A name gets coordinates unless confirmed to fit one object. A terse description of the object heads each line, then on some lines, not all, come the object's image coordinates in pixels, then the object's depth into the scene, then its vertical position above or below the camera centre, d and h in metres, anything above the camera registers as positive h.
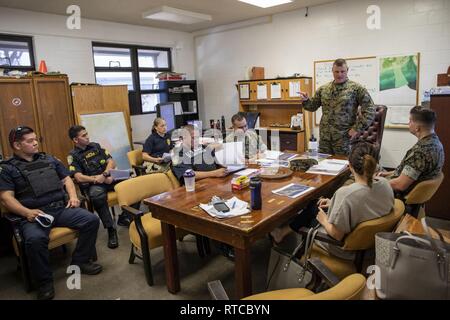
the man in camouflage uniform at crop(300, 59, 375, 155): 3.56 -0.10
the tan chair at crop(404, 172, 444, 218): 2.38 -0.68
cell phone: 2.03 -0.61
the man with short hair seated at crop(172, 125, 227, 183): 2.85 -0.45
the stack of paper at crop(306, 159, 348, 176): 2.83 -0.57
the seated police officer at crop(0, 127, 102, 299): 2.47 -0.72
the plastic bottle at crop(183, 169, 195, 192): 2.46 -0.52
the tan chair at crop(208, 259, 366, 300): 1.14 -0.78
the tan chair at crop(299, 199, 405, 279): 1.78 -0.76
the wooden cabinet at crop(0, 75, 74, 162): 4.13 +0.11
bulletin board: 4.56 +0.29
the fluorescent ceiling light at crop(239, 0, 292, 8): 4.55 +1.45
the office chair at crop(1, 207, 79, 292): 2.52 -0.96
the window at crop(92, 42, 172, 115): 5.85 +0.83
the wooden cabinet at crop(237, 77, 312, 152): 5.46 +0.01
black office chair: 5.73 -0.19
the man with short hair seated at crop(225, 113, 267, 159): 3.53 -0.32
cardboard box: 5.94 +0.60
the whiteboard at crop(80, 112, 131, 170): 4.98 -0.28
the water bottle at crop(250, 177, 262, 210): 2.01 -0.53
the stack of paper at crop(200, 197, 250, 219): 1.97 -0.62
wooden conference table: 1.85 -0.65
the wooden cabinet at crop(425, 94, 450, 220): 3.36 -0.48
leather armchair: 3.67 -0.34
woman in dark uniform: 4.08 -0.46
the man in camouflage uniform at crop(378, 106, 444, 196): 2.45 -0.44
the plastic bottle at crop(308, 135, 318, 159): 3.57 -0.47
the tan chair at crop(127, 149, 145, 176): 4.06 -0.62
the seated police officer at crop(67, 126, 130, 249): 3.35 -0.60
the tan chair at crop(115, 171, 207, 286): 2.44 -0.76
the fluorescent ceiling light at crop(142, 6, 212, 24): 4.89 +1.49
